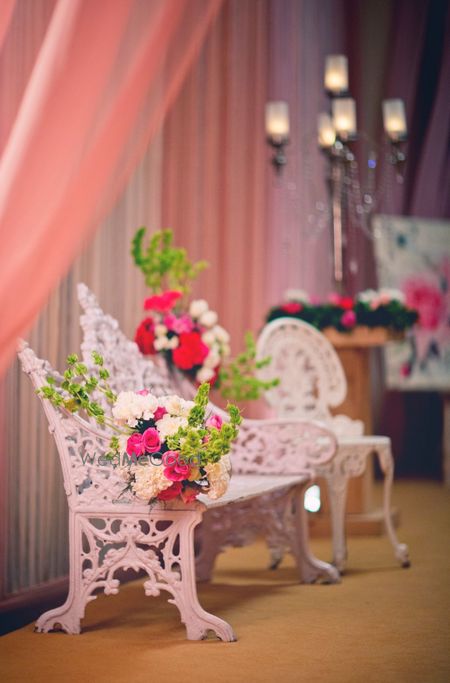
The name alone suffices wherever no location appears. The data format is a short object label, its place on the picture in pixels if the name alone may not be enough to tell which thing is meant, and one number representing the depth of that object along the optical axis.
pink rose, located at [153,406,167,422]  3.30
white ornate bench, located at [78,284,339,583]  4.37
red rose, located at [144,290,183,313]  4.34
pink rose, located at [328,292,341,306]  5.84
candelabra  5.89
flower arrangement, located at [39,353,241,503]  3.22
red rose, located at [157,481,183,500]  3.25
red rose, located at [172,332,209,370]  4.37
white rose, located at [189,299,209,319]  4.42
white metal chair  5.13
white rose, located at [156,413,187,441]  3.24
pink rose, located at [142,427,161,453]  3.23
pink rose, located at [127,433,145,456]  3.25
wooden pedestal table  5.71
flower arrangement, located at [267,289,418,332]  5.68
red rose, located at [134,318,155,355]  4.36
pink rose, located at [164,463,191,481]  3.21
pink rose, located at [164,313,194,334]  4.37
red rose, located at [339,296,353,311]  5.77
